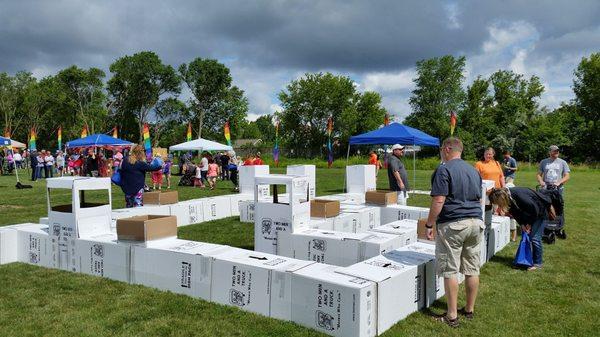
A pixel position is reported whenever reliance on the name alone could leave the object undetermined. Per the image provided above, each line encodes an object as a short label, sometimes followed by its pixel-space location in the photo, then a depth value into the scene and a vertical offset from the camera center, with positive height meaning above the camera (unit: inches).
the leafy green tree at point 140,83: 2186.3 +432.6
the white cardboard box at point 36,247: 213.0 -43.2
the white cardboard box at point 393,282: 136.9 -41.0
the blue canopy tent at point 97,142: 767.7 +42.3
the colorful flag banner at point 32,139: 933.8 +58.2
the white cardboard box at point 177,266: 166.9 -42.6
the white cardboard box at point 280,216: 210.5 -27.1
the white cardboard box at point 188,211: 327.0 -38.2
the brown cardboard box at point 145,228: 181.3 -28.6
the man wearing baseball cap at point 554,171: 294.8 -5.1
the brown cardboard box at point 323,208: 261.2 -28.0
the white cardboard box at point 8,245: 219.1 -43.0
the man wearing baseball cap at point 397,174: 347.3 -8.4
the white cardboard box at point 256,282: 147.3 -43.4
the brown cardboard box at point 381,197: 309.3 -25.0
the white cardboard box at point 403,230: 218.0 -35.6
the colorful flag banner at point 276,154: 1368.8 +33.6
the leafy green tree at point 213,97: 2214.6 +364.3
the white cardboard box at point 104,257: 188.4 -43.5
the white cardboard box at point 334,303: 128.9 -44.8
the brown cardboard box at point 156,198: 322.0 -26.3
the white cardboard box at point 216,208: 361.4 -38.8
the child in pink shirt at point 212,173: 631.8 -13.6
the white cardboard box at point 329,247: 198.4 -40.3
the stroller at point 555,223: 242.6 -39.7
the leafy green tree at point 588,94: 1621.6 +296.5
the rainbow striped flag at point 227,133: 969.6 +71.9
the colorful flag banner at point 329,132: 975.5 +64.6
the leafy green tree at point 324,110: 2187.5 +290.0
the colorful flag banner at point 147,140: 838.0 +50.3
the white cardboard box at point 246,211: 355.3 -40.0
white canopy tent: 739.4 +32.2
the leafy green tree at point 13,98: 2119.8 +345.1
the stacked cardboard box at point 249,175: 404.8 -11.2
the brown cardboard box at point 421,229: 208.8 -33.0
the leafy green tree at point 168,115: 2293.3 +271.3
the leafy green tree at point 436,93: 2071.9 +359.0
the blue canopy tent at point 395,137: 509.0 +33.6
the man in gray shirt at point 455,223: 144.6 -20.7
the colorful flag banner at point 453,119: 733.3 +81.2
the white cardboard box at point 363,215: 284.9 -36.2
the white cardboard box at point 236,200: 392.2 -34.7
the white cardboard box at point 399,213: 289.3 -34.9
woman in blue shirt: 286.0 -6.2
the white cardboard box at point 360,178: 399.9 -13.8
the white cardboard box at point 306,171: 425.4 -7.1
